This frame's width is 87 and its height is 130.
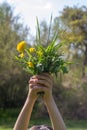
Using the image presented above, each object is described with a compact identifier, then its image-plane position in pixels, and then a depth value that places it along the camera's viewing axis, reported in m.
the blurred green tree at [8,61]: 11.46
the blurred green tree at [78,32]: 13.28
